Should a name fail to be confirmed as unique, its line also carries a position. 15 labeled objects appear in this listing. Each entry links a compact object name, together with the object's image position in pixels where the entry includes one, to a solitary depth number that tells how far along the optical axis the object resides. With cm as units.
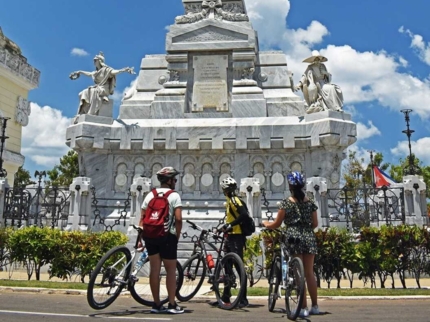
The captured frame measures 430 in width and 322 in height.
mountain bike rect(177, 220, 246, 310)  718
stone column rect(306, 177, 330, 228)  1443
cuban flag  2708
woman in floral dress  659
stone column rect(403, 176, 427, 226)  1514
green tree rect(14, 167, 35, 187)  5144
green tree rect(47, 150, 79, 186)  5053
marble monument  1770
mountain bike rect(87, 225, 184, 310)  675
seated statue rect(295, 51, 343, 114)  1789
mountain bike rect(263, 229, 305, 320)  608
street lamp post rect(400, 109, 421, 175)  2447
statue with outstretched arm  1889
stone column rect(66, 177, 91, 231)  1536
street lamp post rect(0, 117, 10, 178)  2830
